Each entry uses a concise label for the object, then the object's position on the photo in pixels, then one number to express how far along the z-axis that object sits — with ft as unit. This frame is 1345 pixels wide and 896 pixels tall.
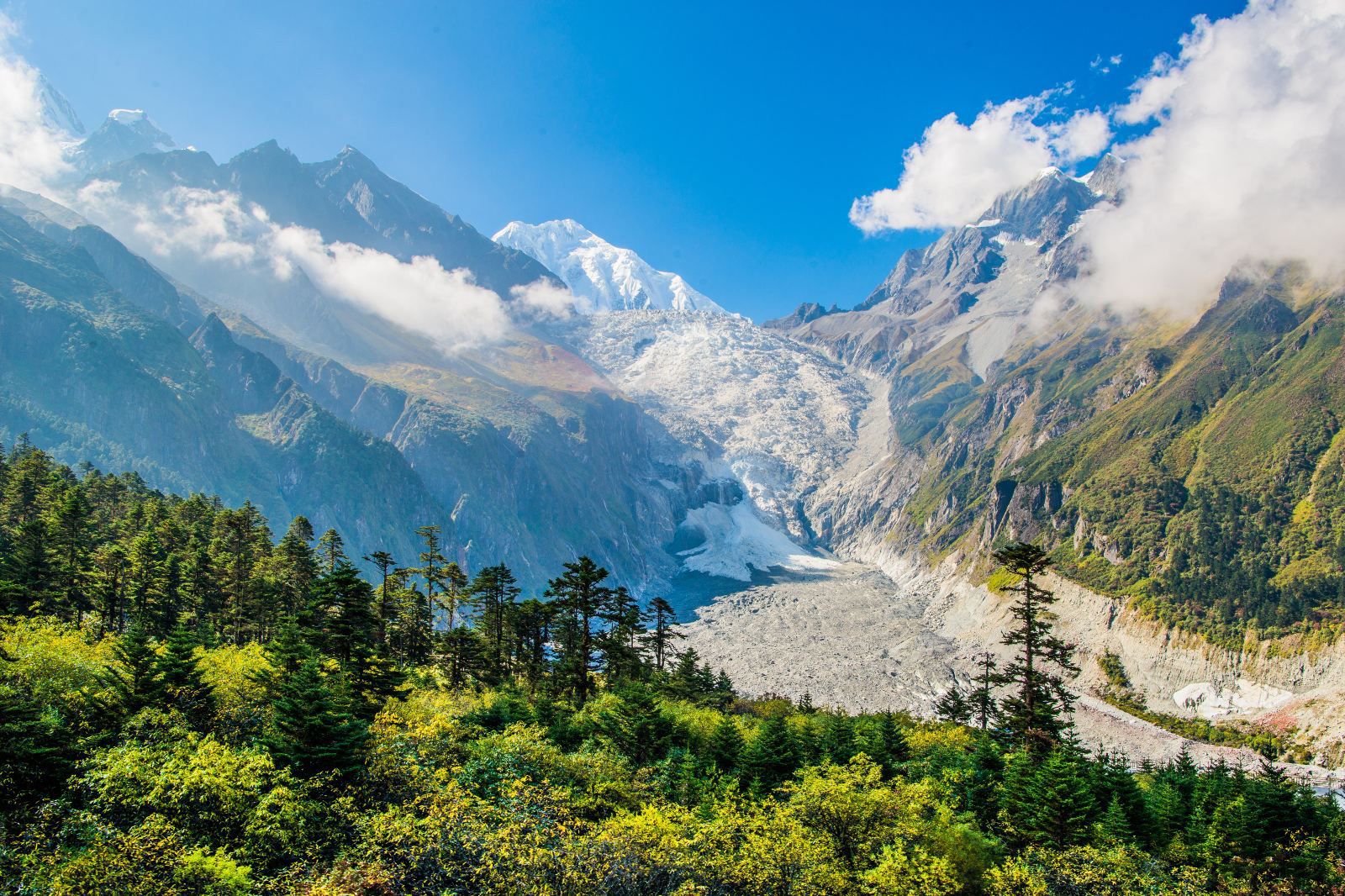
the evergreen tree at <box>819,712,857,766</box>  162.61
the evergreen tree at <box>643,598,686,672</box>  271.49
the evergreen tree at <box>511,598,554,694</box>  217.97
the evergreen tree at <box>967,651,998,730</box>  265.91
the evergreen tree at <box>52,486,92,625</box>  192.54
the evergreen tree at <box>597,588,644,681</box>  179.52
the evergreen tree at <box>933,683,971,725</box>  298.56
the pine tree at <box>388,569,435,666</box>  221.66
